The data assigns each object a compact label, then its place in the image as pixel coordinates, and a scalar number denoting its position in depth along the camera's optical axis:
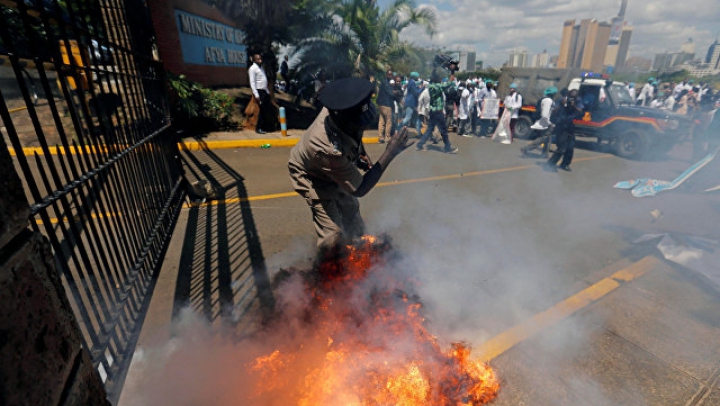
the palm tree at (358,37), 13.38
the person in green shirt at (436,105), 8.94
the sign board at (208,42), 12.27
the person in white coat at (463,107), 12.21
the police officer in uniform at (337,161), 2.53
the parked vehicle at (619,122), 9.19
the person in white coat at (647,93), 16.75
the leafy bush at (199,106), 9.30
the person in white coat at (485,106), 11.83
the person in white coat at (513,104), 11.05
